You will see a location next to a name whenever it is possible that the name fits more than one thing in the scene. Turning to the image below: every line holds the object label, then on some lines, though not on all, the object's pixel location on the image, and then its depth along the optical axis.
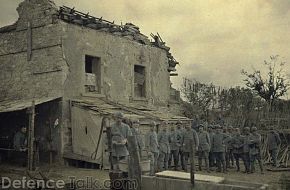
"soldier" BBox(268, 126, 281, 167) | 15.07
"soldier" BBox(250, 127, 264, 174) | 13.88
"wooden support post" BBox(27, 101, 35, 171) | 11.80
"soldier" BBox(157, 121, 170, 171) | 13.54
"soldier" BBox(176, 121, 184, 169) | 14.21
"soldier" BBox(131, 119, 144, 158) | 11.95
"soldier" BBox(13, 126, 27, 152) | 13.85
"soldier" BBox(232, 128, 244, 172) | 14.25
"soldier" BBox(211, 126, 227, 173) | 14.16
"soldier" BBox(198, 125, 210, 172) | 14.08
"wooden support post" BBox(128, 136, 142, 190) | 8.42
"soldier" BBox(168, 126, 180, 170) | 14.12
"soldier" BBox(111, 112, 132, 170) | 9.88
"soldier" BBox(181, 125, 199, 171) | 13.64
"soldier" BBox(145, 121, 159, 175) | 12.98
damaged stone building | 14.32
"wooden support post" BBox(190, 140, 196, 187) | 8.01
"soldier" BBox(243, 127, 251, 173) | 14.02
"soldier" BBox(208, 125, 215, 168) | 14.54
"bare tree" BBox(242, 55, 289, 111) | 29.88
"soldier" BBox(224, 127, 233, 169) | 14.60
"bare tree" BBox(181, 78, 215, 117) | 26.48
